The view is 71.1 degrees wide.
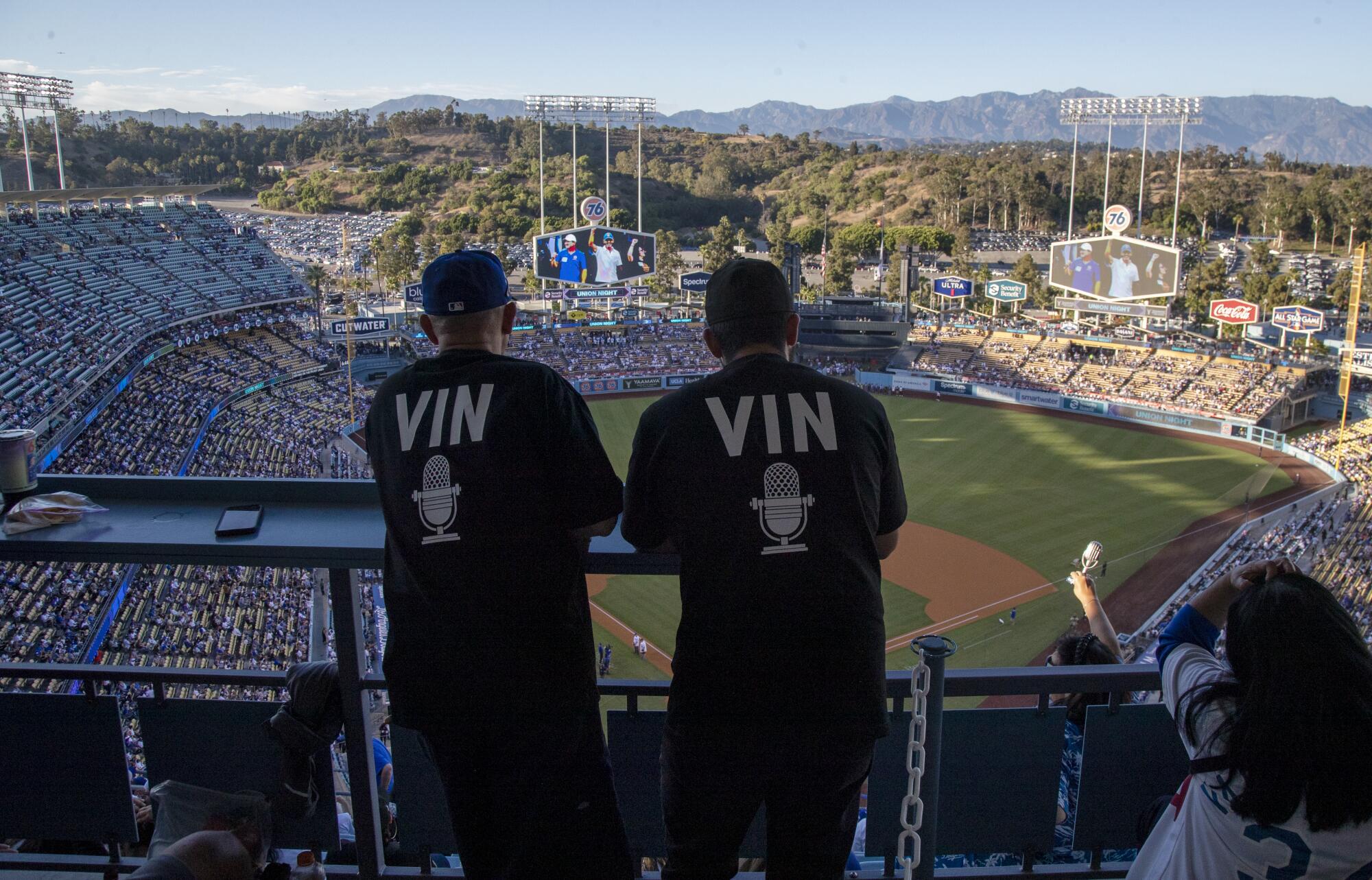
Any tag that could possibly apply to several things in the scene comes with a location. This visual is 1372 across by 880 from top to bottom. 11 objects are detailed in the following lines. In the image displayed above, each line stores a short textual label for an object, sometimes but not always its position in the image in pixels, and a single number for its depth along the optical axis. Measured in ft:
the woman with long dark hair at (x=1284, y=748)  5.93
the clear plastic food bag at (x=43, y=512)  9.39
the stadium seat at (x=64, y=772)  10.09
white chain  7.48
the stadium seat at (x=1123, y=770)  9.39
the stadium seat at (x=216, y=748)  9.83
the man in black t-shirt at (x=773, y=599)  6.82
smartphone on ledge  8.98
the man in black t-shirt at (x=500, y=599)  7.09
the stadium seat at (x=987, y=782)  9.23
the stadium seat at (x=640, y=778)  9.31
